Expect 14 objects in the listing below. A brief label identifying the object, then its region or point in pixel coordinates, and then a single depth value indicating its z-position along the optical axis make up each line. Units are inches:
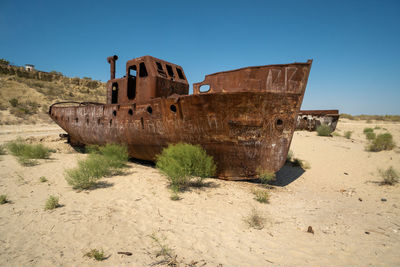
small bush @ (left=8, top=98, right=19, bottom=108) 744.8
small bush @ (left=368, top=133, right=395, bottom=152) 321.4
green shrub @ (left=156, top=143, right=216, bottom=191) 152.1
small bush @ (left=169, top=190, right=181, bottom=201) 134.2
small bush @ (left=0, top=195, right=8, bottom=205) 120.8
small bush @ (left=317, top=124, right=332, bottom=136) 467.2
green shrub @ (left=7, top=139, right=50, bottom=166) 221.0
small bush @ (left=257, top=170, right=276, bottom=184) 159.7
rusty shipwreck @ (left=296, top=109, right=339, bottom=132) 504.7
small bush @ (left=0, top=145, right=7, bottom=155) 270.1
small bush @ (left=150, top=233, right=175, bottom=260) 79.7
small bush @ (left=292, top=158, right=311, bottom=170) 250.7
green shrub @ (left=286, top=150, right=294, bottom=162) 273.7
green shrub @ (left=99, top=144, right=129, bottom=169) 204.1
